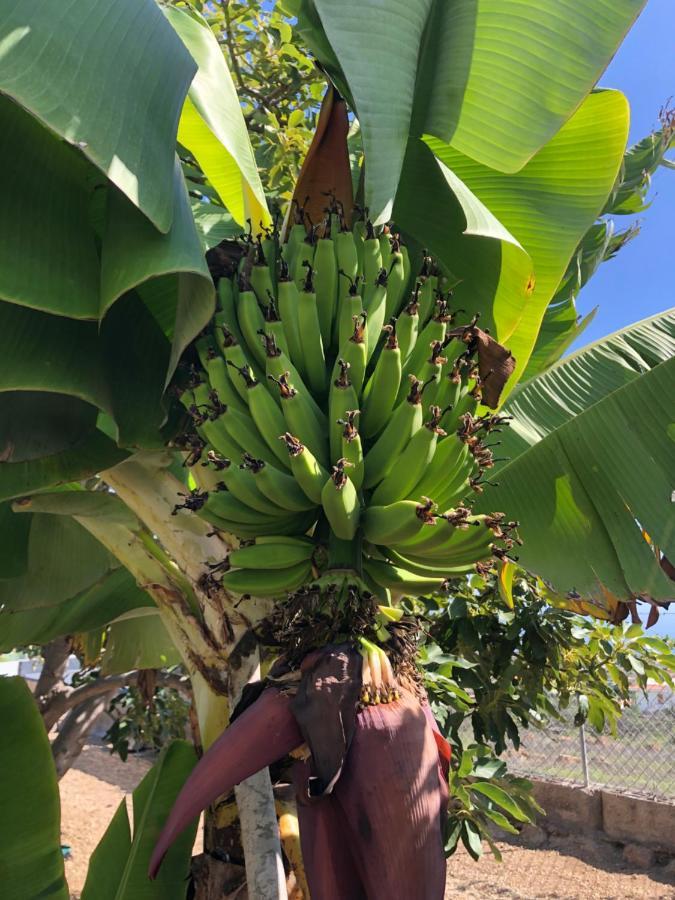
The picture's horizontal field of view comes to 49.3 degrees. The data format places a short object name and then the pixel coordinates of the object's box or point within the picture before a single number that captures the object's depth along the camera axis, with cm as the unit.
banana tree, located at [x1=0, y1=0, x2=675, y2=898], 110
